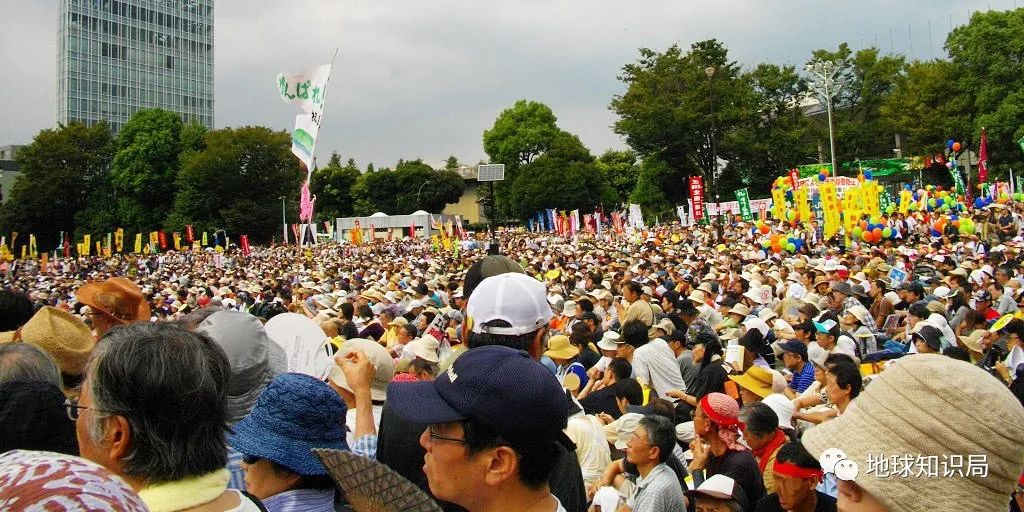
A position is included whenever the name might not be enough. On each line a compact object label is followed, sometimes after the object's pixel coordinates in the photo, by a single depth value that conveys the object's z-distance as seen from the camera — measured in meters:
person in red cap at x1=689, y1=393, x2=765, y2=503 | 3.93
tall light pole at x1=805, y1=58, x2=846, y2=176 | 35.31
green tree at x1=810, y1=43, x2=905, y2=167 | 47.97
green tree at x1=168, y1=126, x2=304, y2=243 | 54.00
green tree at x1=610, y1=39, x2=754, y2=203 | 46.19
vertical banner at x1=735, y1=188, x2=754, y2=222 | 29.77
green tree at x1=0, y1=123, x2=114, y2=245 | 55.38
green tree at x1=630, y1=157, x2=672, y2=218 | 48.84
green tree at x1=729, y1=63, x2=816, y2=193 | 45.50
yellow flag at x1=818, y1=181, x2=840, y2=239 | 19.16
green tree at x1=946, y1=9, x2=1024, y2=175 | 37.53
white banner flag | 13.52
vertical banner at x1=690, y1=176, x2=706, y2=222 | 29.75
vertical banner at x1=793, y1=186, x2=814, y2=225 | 23.28
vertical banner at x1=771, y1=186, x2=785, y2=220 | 25.88
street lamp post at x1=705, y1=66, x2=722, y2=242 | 21.97
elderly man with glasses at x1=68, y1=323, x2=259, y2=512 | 1.83
